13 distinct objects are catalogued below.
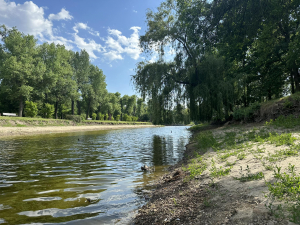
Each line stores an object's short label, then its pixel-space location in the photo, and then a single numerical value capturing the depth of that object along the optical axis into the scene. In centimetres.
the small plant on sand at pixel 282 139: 603
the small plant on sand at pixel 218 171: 456
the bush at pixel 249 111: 1617
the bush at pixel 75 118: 4572
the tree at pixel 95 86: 5678
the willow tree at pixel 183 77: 1772
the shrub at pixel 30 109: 3736
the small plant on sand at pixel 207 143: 926
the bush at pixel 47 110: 4211
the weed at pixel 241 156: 554
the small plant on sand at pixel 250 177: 383
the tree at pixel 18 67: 3478
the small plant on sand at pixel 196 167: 515
